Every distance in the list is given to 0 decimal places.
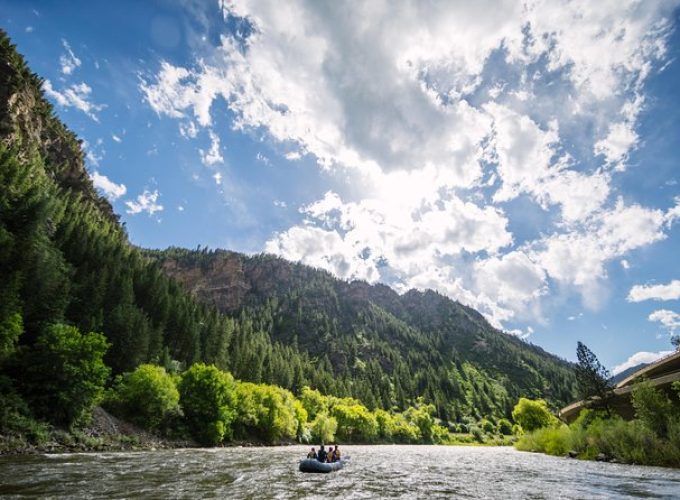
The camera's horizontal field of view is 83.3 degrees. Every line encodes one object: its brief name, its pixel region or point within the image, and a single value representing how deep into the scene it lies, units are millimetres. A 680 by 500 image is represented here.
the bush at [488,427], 194188
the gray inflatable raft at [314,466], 37656
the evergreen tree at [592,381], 57531
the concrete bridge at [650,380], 41406
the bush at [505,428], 197975
